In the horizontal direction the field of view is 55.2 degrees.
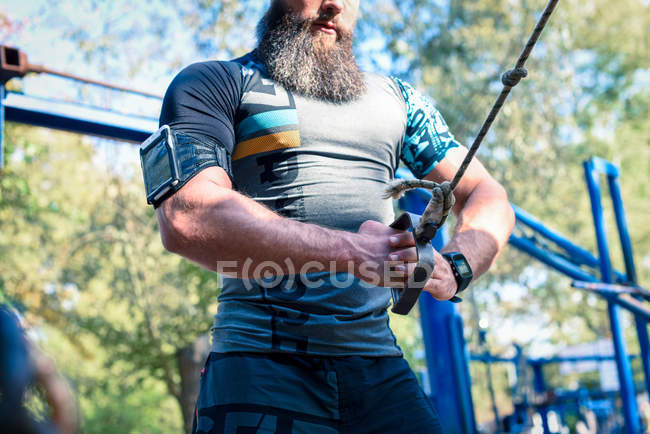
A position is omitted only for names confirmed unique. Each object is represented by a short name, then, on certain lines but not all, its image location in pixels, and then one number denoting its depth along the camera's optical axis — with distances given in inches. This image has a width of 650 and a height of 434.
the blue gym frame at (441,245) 89.5
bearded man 53.2
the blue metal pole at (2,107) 86.1
